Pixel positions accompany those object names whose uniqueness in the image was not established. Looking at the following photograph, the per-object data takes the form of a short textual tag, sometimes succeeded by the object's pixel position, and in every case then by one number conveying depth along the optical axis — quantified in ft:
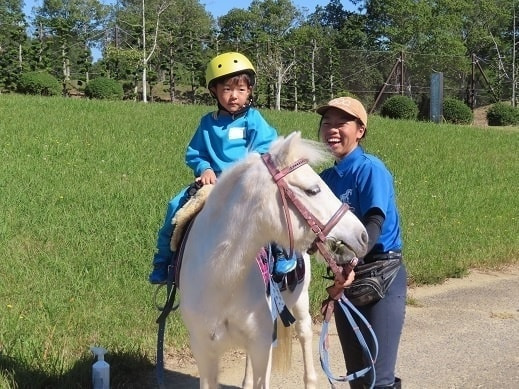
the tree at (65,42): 97.35
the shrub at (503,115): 94.94
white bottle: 12.46
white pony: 8.63
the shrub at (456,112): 89.61
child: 12.09
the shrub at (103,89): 85.66
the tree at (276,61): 107.14
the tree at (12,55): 88.48
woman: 9.71
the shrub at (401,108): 88.48
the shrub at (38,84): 83.51
